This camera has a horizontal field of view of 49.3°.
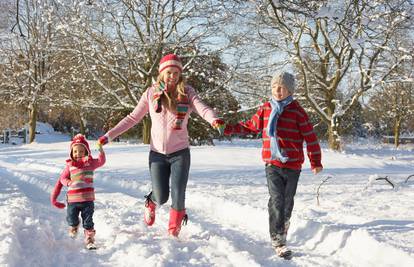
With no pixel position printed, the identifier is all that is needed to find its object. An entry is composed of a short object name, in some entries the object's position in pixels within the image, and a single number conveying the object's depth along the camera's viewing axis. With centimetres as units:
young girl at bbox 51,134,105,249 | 447
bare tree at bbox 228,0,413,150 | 1723
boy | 419
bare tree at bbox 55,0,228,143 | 1717
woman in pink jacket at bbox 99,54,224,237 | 453
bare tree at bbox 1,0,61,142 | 2614
